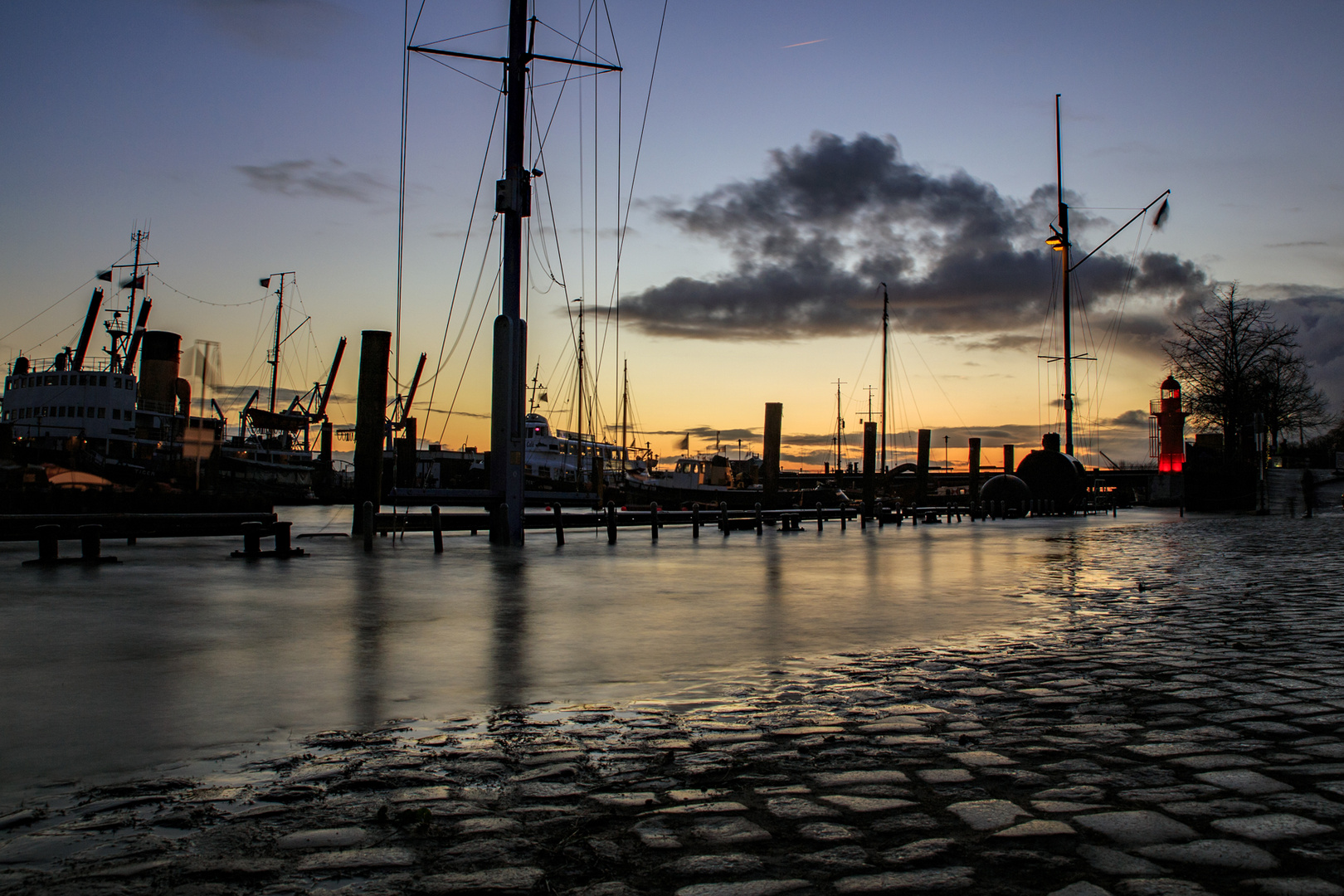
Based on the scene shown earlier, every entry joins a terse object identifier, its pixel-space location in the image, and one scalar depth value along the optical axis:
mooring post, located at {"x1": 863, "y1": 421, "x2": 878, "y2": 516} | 33.75
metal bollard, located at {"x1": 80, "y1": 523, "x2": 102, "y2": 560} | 12.79
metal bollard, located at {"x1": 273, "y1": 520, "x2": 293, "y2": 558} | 13.96
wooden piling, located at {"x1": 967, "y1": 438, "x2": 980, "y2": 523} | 45.16
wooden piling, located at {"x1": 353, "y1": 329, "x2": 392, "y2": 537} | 18.28
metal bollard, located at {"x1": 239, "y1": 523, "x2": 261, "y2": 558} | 13.87
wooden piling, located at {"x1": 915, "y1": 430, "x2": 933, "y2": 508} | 42.88
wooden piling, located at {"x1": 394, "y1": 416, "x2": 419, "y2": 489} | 43.25
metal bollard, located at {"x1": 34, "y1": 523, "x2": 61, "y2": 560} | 12.63
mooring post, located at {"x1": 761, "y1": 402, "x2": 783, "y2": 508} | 30.78
